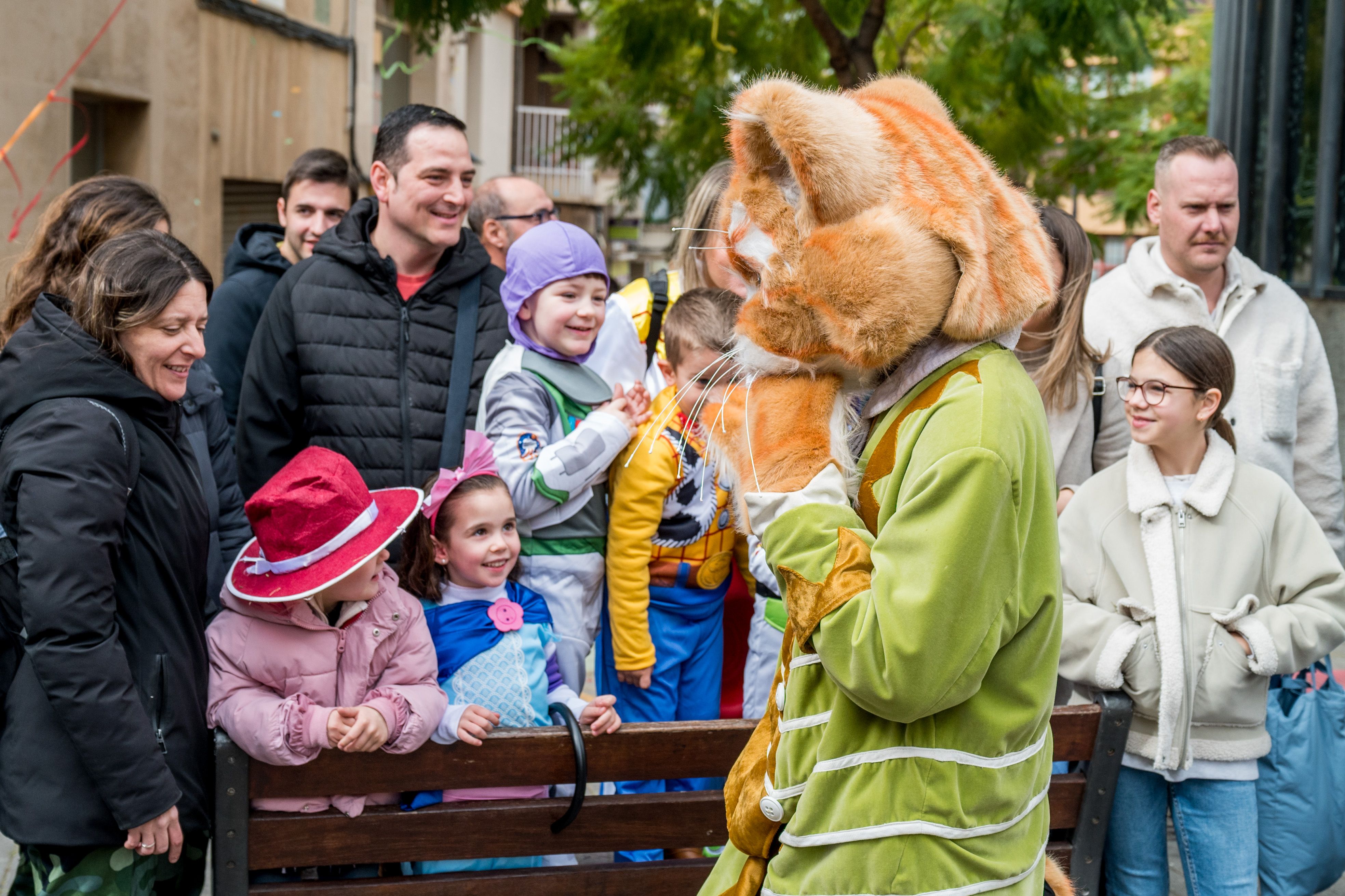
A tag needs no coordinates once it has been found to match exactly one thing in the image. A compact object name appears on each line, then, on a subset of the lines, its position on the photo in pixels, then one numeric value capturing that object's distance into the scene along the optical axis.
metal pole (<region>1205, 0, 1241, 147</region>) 7.99
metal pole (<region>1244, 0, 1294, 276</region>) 7.50
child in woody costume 3.42
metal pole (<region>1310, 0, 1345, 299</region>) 6.91
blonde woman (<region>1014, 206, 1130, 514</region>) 3.69
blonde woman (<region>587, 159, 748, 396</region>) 3.84
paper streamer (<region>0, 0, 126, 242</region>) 8.30
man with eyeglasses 5.39
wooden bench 2.58
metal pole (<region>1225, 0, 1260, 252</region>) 7.79
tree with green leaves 8.09
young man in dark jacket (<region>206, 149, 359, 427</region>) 4.64
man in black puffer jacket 3.68
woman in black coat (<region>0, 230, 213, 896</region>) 2.43
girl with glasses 3.11
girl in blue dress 3.11
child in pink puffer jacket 2.61
